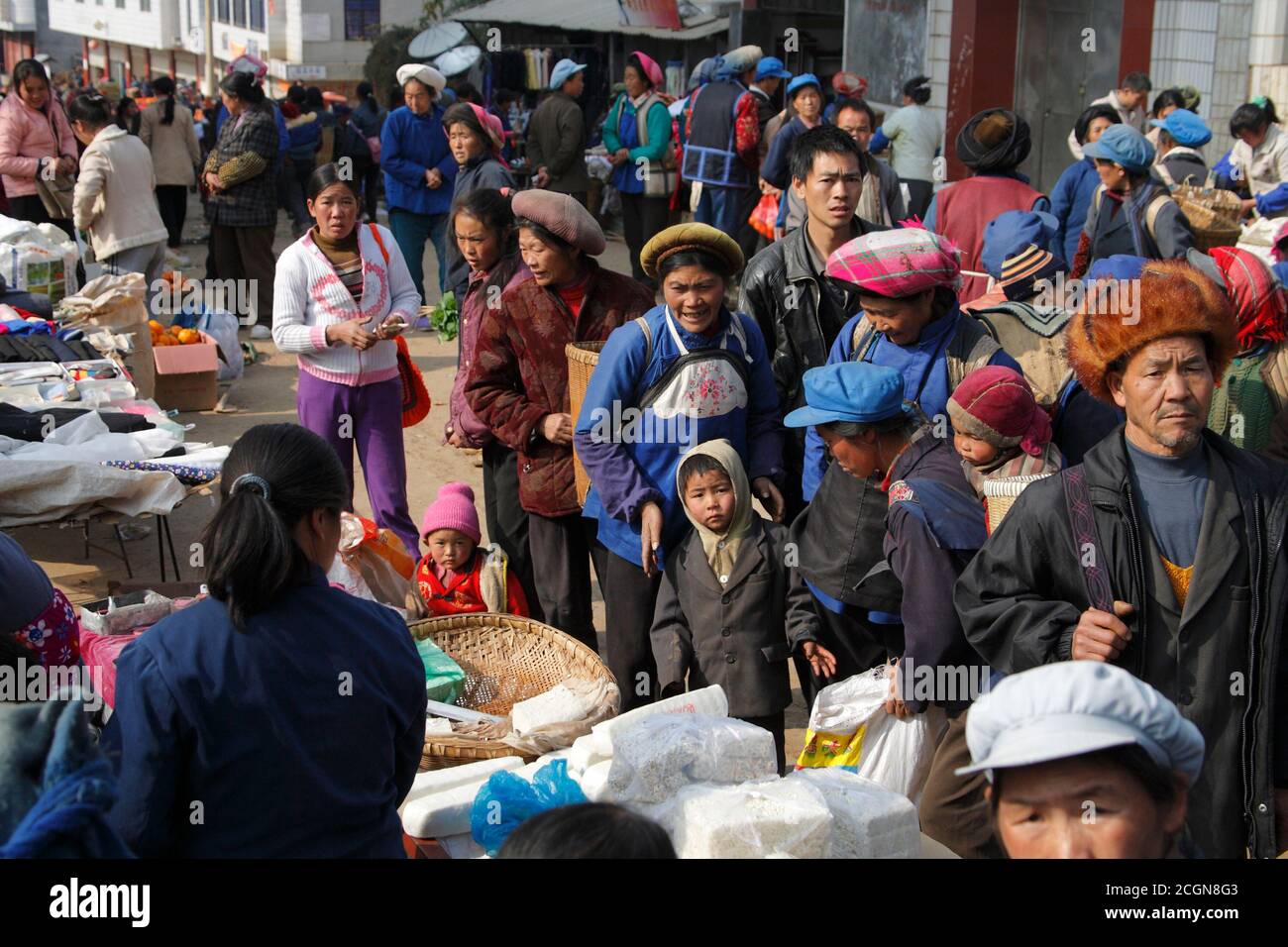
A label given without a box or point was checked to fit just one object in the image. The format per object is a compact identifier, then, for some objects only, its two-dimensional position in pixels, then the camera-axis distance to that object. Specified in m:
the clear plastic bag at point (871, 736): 3.98
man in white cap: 1.89
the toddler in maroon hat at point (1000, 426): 3.66
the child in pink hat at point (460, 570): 5.43
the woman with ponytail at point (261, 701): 2.39
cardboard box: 9.27
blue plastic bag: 3.19
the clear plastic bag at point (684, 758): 2.95
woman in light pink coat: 10.86
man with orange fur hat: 2.89
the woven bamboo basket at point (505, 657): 4.58
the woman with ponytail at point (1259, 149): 11.95
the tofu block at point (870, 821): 2.80
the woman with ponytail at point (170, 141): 13.39
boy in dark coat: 4.33
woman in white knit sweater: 6.00
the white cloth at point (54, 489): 5.53
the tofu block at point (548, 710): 4.03
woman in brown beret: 5.06
